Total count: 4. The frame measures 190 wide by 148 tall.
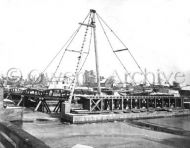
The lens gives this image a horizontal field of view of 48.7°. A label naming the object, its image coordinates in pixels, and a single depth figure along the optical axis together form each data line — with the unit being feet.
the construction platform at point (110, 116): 84.58
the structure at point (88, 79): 398.42
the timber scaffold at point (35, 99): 103.64
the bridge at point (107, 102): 100.81
